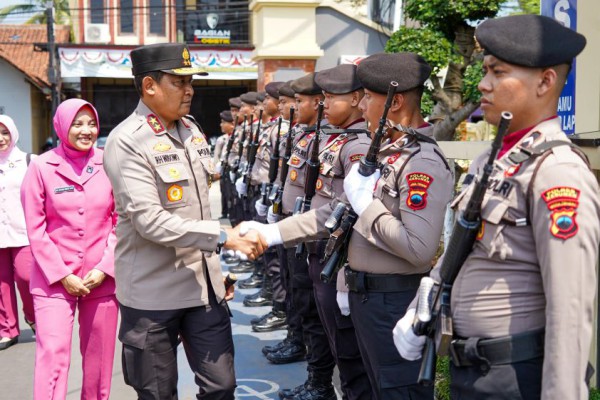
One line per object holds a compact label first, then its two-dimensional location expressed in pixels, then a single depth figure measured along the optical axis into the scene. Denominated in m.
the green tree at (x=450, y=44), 7.48
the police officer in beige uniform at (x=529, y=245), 2.09
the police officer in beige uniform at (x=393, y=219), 3.19
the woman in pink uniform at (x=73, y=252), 4.40
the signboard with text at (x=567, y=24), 4.75
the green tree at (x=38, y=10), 33.84
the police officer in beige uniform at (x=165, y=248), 3.56
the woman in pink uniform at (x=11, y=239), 6.71
